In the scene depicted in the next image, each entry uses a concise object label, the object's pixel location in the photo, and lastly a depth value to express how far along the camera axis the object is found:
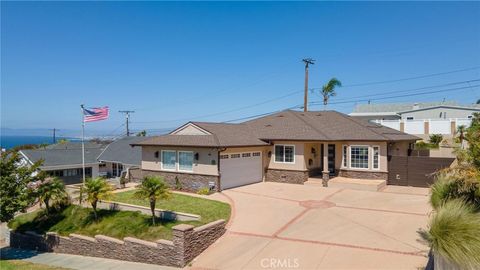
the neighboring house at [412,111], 43.34
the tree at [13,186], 15.34
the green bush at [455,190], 6.25
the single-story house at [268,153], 19.69
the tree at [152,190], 13.20
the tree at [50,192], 17.52
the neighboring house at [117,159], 28.22
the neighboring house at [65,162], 27.02
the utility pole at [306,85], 31.94
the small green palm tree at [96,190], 15.06
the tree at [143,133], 61.59
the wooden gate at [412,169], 19.39
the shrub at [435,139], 32.21
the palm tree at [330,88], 40.81
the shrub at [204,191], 18.65
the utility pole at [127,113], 56.22
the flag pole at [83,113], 22.45
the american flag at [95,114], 22.58
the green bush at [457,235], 5.17
